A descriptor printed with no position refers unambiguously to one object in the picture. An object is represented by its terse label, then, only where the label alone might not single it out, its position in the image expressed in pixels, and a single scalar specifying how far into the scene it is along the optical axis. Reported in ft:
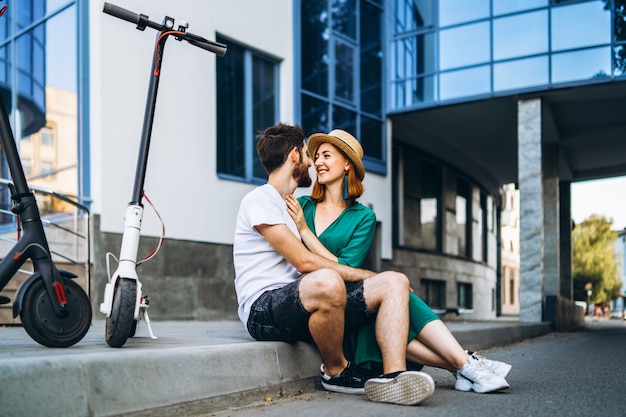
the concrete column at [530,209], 48.62
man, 12.47
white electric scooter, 11.70
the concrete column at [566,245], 80.07
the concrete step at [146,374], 8.74
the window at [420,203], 65.46
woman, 13.66
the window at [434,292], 67.69
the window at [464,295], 77.05
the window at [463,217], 79.77
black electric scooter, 11.44
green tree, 159.94
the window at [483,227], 89.97
